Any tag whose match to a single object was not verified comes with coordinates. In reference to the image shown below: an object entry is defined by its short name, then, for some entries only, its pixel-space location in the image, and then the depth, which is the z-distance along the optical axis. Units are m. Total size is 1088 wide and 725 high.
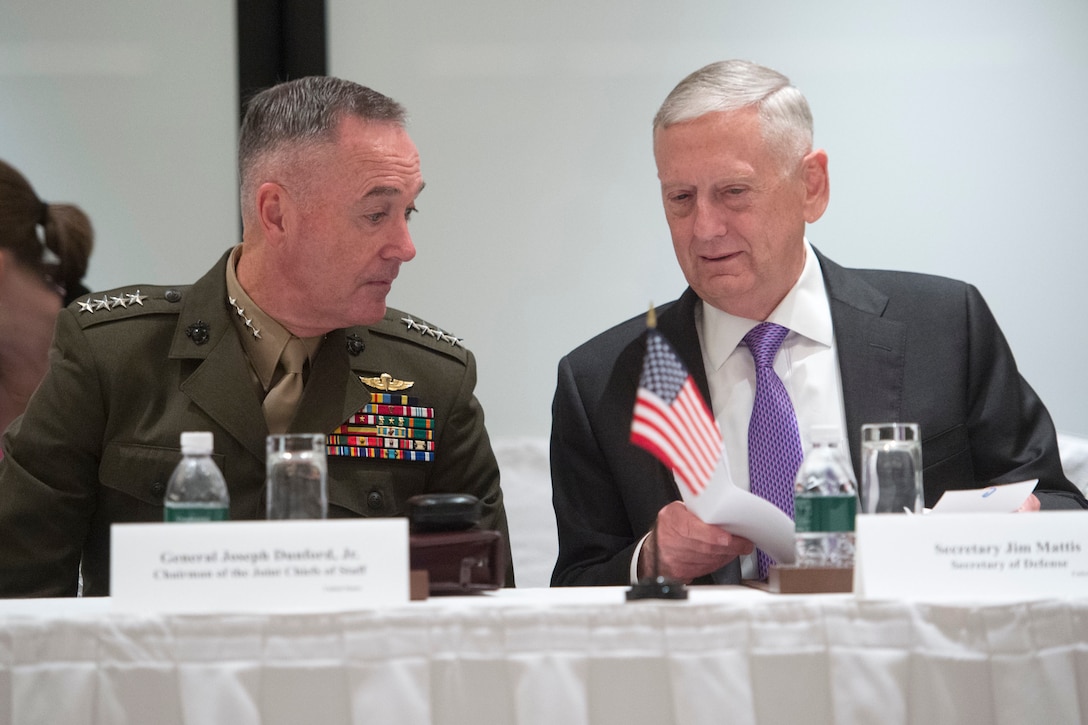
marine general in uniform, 5.47
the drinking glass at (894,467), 5.04
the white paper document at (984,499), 4.93
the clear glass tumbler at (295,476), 4.95
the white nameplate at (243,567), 4.81
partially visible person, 6.22
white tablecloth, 4.78
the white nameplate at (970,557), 4.82
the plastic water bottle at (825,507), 4.93
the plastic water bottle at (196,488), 4.92
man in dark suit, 5.44
